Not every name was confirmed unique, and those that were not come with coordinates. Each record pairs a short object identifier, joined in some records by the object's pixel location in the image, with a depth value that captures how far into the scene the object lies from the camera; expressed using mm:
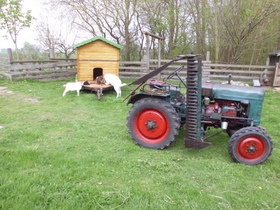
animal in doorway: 8688
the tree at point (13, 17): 13636
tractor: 3303
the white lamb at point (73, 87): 8109
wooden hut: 9023
